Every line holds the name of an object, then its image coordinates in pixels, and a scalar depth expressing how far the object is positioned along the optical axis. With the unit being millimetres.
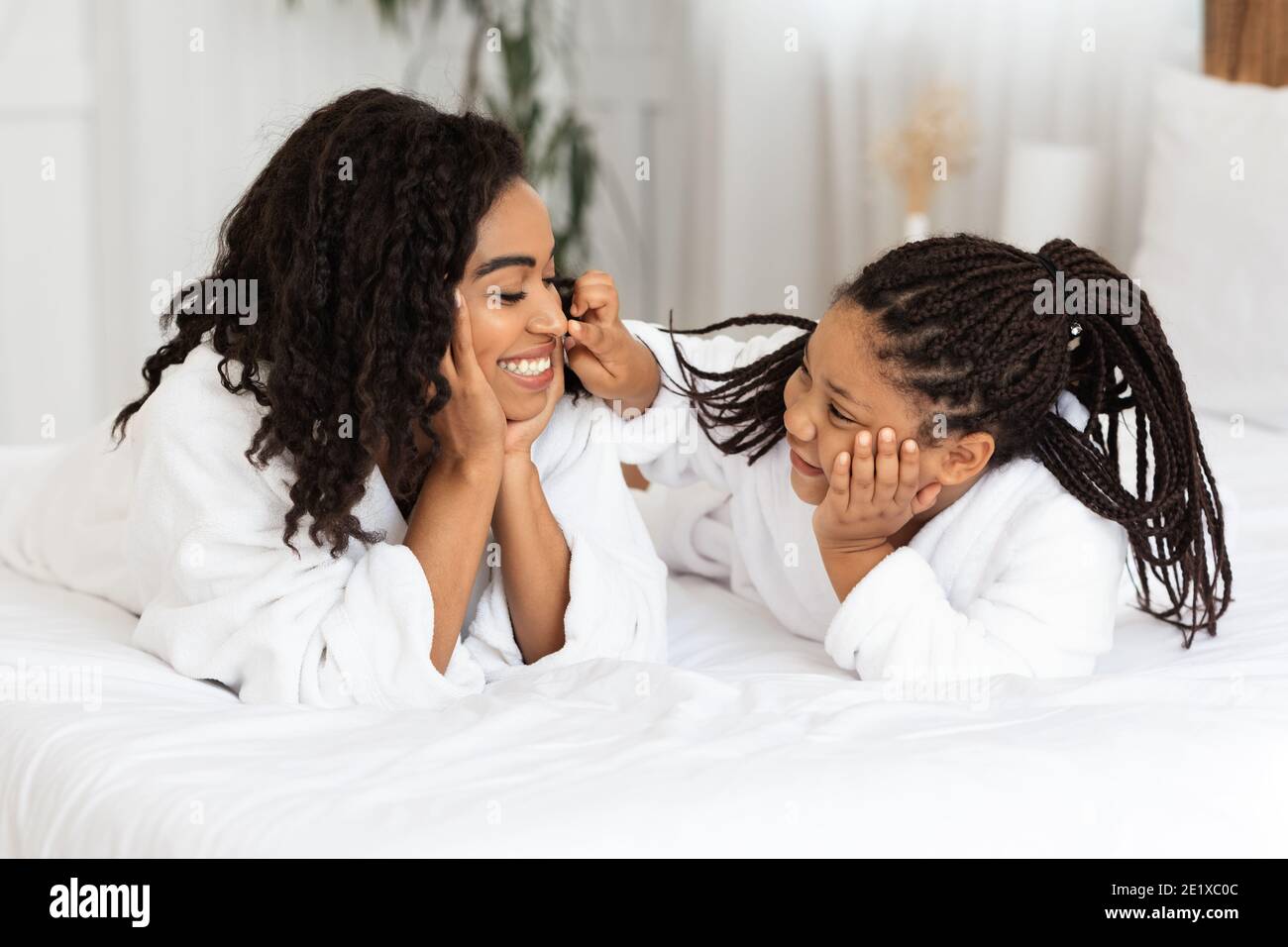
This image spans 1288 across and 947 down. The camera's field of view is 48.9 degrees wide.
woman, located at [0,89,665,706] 1244
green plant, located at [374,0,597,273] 3246
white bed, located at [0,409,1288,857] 915
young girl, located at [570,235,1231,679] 1301
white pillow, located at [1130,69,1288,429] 2066
